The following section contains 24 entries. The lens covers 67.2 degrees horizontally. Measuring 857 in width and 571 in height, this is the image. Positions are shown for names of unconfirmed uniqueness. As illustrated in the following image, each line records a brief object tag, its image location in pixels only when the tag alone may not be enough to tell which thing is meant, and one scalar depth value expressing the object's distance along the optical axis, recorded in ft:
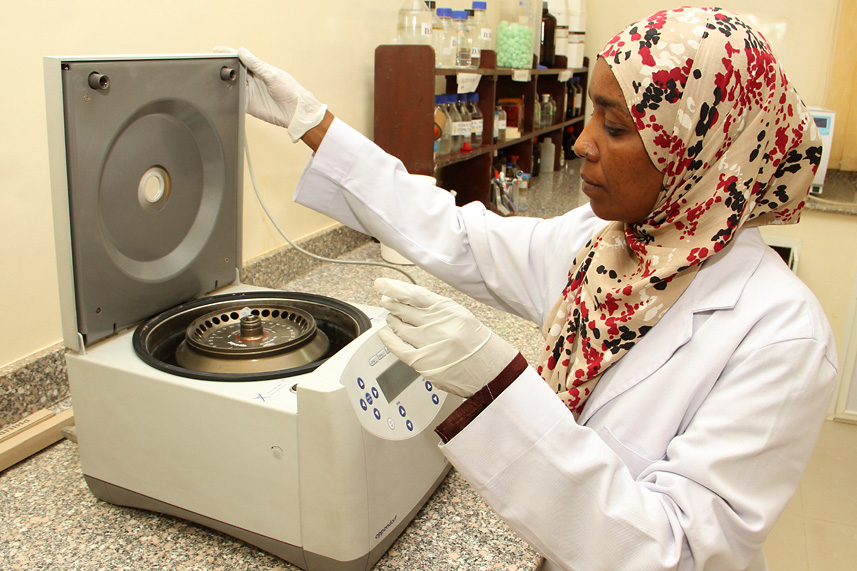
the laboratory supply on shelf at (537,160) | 11.48
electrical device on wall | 8.94
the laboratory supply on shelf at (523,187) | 9.34
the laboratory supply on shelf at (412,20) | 6.70
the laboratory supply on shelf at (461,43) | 7.23
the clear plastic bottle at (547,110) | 11.00
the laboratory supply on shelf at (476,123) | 7.56
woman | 2.25
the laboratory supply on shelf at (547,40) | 10.44
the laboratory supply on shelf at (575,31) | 11.15
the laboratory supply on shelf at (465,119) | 7.36
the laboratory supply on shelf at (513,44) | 8.50
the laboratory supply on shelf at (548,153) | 11.74
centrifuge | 2.39
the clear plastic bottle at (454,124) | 7.24
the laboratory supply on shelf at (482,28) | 7.60
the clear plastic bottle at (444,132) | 7.07
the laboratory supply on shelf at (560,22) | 10.44
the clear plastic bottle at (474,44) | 7.39
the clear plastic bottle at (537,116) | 10.38
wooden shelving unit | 6.18
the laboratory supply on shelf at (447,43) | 6.90
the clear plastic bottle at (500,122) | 8.57
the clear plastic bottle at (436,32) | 6.80
